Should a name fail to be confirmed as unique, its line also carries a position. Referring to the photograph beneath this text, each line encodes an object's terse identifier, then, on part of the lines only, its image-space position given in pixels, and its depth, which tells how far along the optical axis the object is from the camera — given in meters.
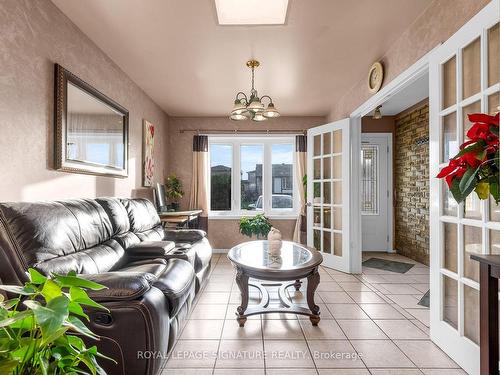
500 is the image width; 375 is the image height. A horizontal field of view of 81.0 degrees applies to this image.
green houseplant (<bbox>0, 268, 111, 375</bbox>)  0.66
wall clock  3.07
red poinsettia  1.17
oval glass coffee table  2.33
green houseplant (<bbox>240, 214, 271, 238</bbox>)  4.07
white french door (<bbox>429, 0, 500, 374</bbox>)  1.66
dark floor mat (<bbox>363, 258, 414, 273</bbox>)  4.26
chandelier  2.98
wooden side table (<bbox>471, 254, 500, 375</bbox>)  1.29
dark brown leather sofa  1.51
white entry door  5.38
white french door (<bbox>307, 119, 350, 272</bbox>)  4.03
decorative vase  2.81
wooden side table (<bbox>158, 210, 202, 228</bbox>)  3.97
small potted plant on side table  4.93
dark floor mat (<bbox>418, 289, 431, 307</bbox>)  2.95
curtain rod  5.35
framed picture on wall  4.13
